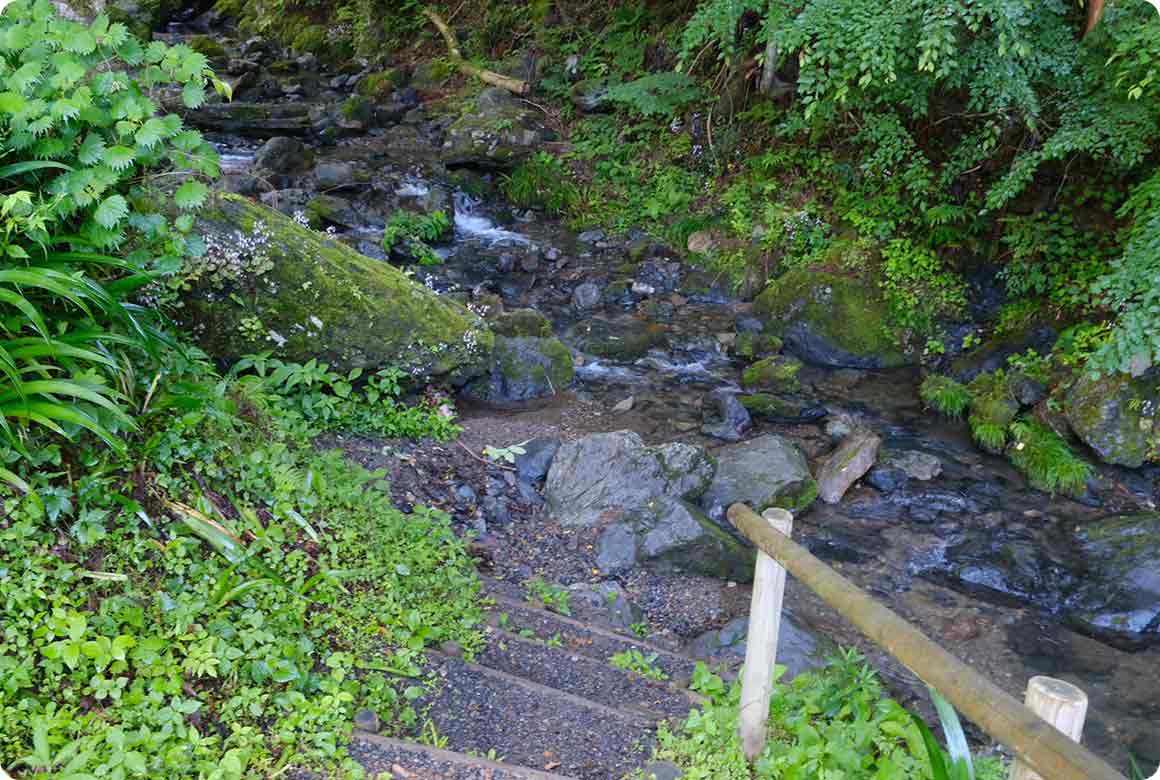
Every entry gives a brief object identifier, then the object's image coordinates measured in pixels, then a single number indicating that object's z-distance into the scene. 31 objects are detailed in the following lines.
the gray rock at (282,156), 12.15
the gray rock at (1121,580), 5.59
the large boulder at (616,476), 5.93
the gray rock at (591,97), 13.99
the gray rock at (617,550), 5.48
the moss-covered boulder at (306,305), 5.52
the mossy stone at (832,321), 9.41
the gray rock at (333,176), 12.10
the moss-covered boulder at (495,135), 13.42
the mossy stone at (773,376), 8.67
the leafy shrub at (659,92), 11.80
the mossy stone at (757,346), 9.41
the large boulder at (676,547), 5.53
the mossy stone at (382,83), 16.62
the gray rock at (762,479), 6.36
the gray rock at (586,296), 10.45
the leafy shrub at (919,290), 9.48
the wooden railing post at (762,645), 2.94
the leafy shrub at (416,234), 10.70
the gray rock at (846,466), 6.87
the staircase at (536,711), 2.86
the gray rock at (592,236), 12.02
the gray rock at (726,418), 7.70
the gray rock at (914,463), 7.22
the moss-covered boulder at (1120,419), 7.25
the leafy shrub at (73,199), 3.12
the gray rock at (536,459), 6.26
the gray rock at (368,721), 2.98
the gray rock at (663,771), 2.96
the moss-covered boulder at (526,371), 7.80
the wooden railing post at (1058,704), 1.89
